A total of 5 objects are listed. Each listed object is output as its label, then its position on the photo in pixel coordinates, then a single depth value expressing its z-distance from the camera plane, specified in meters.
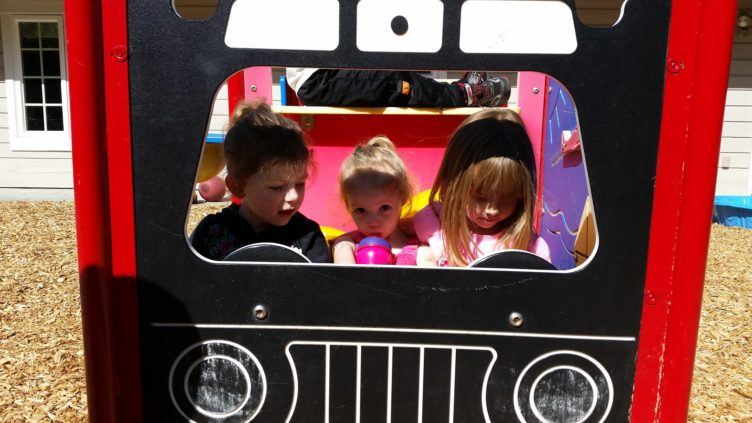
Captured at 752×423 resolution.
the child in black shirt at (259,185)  1.70
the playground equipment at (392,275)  1.14
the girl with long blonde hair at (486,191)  1.61
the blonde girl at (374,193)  1.95
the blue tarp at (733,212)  5.84
